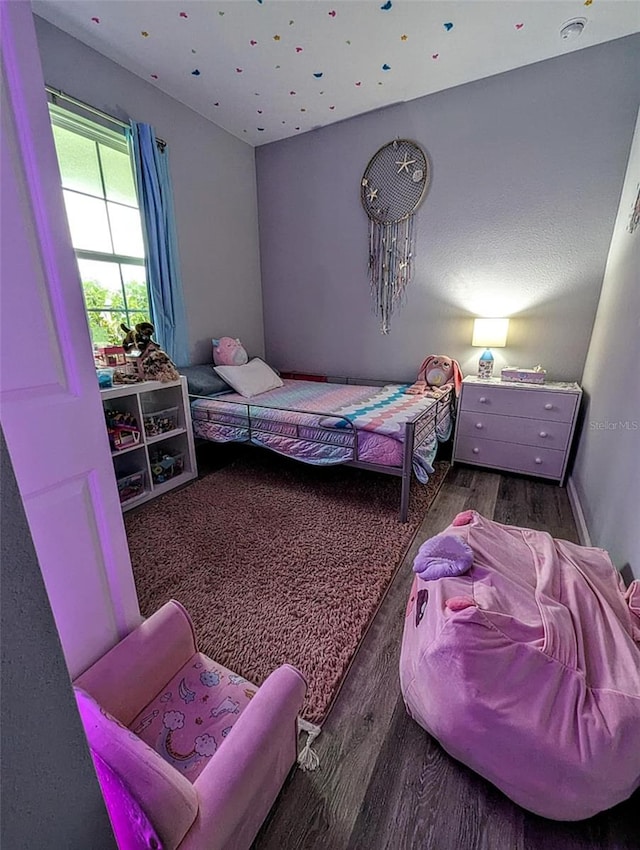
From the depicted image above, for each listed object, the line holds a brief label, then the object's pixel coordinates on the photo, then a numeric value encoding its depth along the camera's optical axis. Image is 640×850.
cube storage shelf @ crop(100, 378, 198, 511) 2.36
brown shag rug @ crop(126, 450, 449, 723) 1.37
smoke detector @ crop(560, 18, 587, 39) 2.08
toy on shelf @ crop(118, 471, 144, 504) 2.36
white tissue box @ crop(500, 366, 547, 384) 2.66
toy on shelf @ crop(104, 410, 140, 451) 2.27
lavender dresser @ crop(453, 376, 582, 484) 2.51
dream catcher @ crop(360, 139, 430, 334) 2.97
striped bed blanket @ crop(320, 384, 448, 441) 2.13
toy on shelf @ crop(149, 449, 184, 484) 2.60
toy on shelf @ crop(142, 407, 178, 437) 2.54
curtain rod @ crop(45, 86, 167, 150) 2.10
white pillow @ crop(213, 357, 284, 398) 3.08
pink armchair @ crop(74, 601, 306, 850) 0.62
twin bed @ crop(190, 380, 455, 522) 2.13
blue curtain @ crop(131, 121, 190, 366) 2.58
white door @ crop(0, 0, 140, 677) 0.67
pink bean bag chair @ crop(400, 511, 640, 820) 0.81
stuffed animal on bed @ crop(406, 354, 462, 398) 3.01
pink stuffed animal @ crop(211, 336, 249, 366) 3.31
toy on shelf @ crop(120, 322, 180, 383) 2.48
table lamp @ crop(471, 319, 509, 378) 2.74
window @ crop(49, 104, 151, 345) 2.33
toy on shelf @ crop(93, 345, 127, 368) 2.36
